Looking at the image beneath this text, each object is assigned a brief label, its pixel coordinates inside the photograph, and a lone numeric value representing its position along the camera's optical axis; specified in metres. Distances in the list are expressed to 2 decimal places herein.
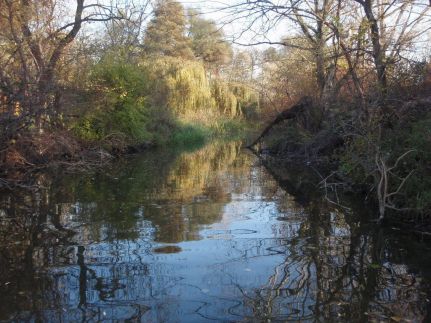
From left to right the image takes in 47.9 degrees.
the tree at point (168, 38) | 40.28
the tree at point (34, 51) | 13.62
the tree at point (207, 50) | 46.38
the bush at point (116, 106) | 22.84
